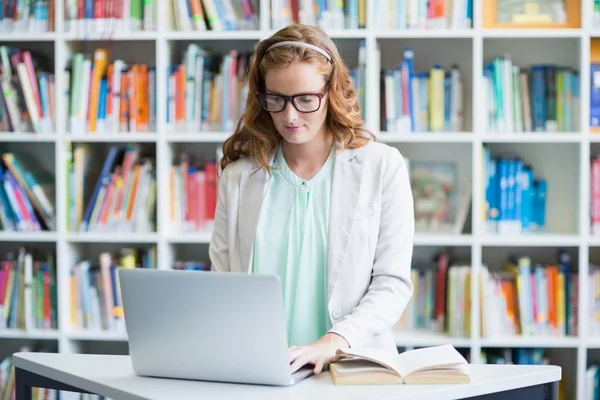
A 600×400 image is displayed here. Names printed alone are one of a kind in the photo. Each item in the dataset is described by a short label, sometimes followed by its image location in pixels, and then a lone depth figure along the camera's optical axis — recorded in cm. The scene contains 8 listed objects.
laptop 198
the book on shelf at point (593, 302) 343
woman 234
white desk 200
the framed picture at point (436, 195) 354
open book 205
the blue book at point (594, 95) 338
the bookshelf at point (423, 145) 338
